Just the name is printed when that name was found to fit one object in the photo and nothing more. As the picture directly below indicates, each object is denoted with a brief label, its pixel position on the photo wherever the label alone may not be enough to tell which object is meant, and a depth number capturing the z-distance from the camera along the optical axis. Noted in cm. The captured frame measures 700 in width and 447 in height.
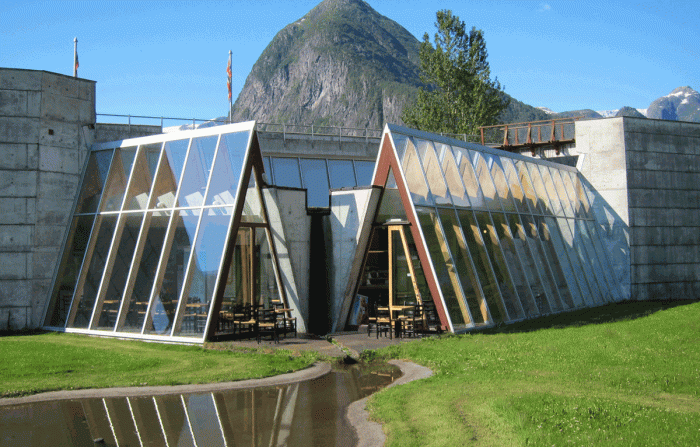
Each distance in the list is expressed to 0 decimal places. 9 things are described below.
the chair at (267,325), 1959
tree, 5891
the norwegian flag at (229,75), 3688
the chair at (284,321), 2056
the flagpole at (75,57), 3353
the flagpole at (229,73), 3676
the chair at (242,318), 1987
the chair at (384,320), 2002
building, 1978
